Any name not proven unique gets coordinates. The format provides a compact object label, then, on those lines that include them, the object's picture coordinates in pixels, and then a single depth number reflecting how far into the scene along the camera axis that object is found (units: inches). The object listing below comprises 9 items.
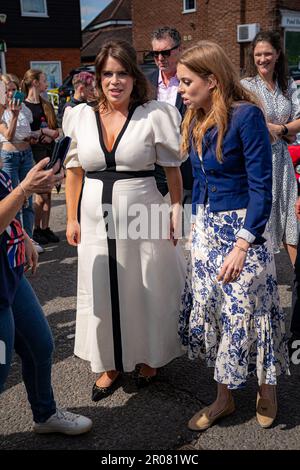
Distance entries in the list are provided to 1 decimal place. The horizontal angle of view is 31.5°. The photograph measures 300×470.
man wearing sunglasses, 159.0
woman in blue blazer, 97.6
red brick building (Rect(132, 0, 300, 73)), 798.5
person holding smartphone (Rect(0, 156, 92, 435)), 82.9
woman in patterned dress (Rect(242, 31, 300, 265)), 153.6
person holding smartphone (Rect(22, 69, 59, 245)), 245.9
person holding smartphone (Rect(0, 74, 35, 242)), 224.4
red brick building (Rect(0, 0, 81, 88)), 965.2
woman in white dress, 113.6
